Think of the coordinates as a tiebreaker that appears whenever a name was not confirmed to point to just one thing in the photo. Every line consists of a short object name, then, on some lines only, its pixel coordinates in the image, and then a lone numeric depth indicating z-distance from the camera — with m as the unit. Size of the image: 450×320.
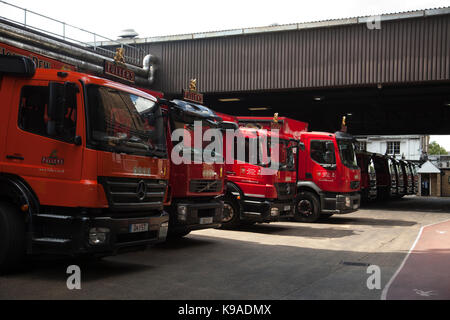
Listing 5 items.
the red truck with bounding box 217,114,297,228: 13.30
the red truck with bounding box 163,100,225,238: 9.72
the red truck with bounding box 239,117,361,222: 16.30
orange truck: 6.73
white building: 69.69
